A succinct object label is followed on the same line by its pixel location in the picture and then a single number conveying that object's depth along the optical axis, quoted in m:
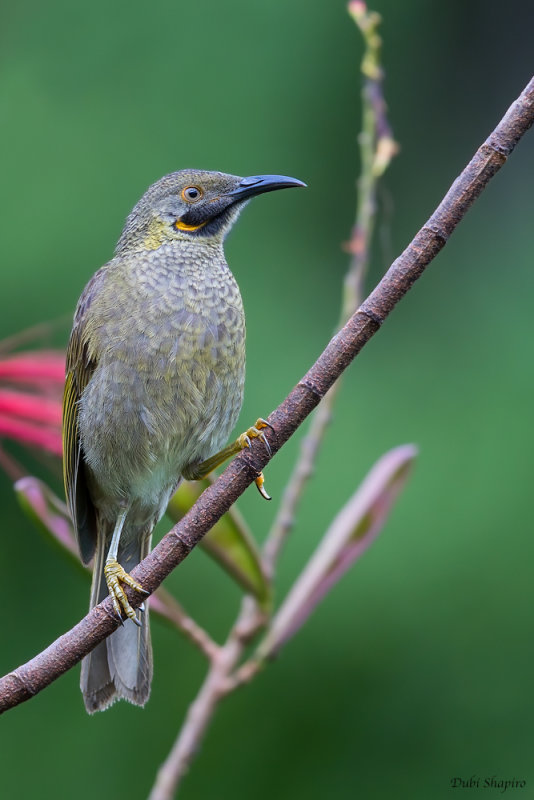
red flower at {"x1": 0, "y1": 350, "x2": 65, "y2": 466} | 4.36
